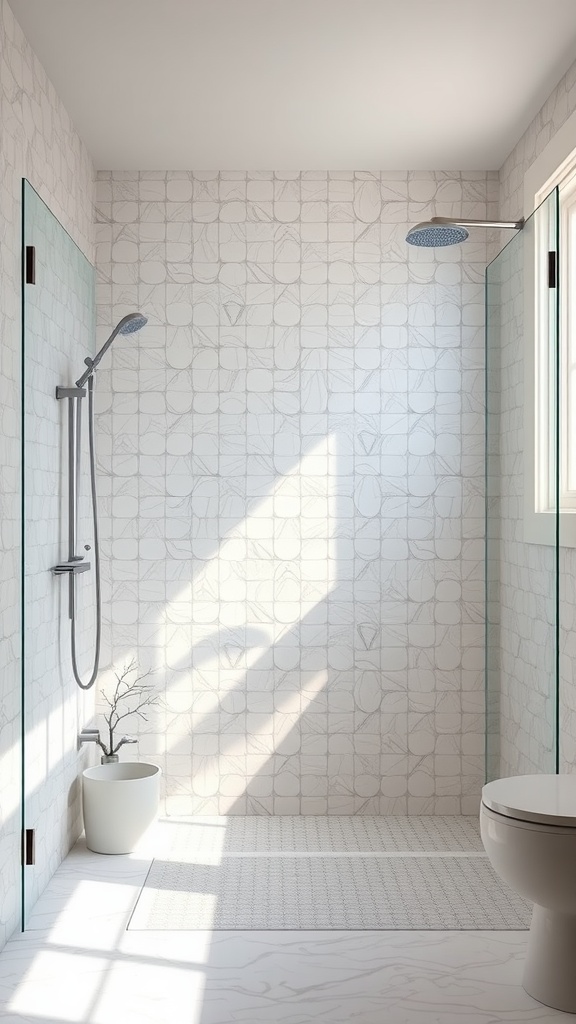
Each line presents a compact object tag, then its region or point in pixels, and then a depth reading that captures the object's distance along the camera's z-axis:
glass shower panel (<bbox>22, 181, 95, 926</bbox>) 2.69
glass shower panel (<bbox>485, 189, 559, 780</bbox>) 2.71
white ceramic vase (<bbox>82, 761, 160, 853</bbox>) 3.16
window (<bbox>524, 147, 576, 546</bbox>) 2.66
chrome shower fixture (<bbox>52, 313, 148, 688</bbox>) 3.11
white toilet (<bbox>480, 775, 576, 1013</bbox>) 2.04
